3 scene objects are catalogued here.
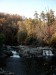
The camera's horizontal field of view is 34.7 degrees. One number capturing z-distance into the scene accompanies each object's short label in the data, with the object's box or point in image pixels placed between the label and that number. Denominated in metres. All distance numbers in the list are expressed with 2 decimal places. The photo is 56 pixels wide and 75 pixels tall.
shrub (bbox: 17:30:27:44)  21.40
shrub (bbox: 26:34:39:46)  19.74
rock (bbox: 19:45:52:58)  15.57
